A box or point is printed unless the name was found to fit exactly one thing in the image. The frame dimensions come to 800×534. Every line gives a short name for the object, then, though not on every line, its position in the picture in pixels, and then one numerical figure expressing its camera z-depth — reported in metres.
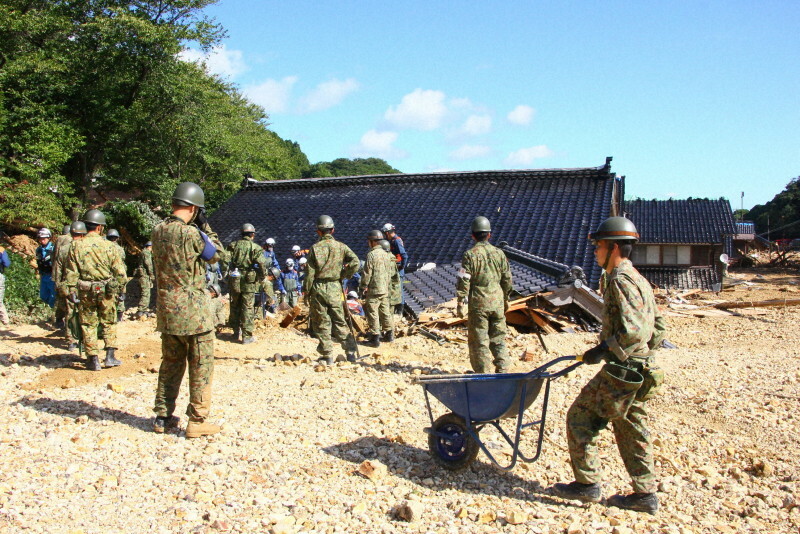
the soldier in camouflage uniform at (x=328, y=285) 8.38
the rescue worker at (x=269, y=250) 13.20
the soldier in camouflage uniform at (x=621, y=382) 3.84
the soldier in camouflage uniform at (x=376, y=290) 10.23
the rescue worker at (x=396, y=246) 12.29
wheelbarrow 4.21
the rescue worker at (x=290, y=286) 14.41
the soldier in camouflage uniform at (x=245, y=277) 9.88
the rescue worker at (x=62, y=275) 8.59
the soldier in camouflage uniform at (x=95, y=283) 7.49
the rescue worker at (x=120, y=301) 11.23
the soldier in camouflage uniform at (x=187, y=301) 5.07
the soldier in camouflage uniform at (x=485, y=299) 7.23
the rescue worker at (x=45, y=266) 10.86
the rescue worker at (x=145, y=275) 13.56
